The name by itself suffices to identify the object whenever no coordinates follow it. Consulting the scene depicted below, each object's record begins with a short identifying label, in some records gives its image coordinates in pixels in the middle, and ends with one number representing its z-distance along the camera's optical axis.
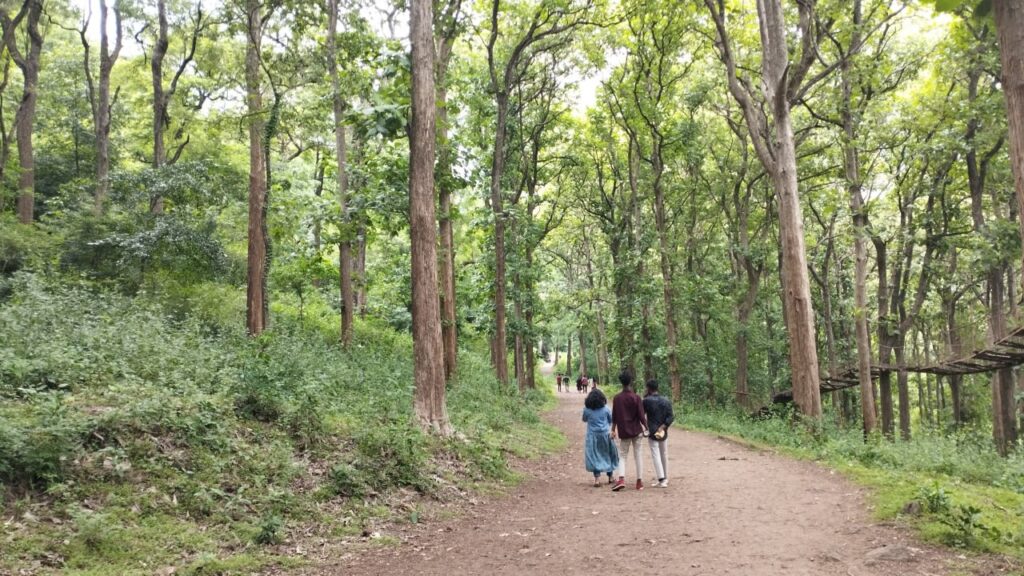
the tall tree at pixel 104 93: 17.62
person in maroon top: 9.34
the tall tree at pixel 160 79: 18.16
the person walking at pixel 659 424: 9.35
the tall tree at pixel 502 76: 16.64
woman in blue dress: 9.75
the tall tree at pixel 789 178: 13.24
